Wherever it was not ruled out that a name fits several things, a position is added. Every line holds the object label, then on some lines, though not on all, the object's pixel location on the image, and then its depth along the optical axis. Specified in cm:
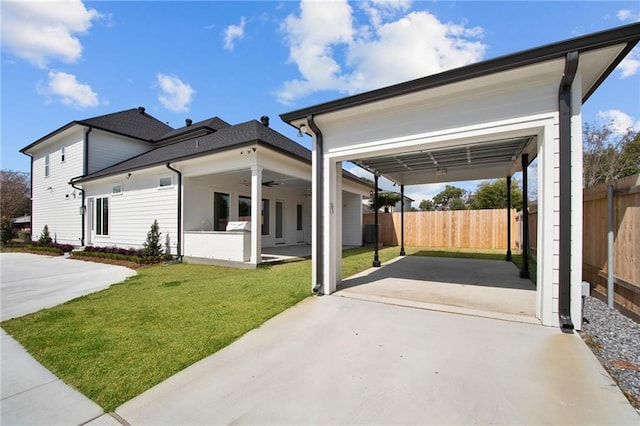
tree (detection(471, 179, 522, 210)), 2628
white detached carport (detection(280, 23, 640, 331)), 328
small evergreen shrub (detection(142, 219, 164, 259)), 933
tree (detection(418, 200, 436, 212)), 4140
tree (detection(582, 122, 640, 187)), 1410
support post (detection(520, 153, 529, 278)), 633
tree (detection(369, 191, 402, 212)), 2280
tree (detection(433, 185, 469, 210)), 3819
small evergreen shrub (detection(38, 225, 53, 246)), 1432
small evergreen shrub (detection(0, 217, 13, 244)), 1614
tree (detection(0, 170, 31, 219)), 2623
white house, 855
